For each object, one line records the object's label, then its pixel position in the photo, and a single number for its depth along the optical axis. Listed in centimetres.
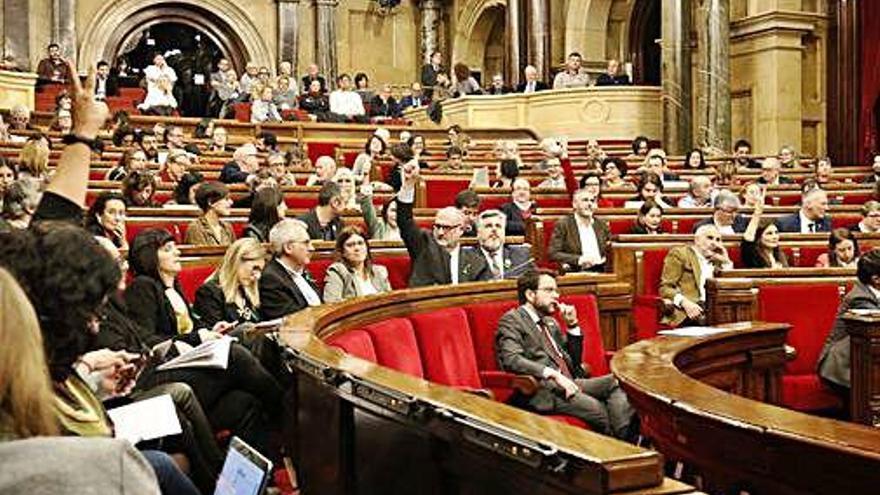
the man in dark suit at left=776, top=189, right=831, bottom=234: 755
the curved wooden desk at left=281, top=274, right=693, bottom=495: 171
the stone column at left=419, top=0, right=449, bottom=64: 2128
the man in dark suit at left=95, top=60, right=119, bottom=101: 1475
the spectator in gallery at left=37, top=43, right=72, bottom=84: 1509
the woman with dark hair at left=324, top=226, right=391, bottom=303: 516
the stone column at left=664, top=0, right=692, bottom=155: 1418
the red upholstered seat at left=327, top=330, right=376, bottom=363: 360
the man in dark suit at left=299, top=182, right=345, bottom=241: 643
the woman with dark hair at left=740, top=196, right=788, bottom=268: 667
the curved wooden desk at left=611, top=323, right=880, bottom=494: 209
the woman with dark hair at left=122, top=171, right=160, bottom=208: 661
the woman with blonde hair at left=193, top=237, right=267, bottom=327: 454
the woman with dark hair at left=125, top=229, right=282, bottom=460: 378
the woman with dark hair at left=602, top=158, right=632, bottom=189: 987
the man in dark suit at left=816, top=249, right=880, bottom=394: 479
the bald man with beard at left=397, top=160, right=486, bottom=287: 574
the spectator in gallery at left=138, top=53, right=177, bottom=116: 1434
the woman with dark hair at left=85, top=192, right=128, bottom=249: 503
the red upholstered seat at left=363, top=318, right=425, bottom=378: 398
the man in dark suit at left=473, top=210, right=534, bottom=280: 596
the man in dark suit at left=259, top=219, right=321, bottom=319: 470
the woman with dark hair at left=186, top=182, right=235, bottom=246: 606
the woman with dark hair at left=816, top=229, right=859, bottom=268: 625
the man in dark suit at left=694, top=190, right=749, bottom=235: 738
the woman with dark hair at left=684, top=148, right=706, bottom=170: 1155
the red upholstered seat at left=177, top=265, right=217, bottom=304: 531
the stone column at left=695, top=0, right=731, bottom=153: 1356
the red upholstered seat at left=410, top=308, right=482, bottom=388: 435
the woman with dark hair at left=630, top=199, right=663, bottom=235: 727
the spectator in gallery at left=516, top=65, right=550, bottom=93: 1634
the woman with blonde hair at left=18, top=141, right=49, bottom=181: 659
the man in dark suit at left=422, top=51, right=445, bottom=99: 1777
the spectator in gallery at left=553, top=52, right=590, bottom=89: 1580
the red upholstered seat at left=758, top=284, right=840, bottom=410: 543
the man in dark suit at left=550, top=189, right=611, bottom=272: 707
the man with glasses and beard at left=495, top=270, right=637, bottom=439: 439
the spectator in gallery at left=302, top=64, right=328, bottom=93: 1625
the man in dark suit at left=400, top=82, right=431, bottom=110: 1775
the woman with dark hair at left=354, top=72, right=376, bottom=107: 1662
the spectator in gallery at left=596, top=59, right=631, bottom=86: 1565
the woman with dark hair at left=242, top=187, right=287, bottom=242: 604
